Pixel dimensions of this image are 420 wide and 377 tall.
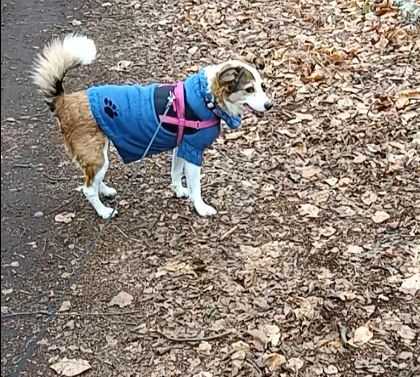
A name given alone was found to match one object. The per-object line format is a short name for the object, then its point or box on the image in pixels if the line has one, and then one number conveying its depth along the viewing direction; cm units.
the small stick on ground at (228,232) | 457
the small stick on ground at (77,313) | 399
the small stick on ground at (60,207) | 486
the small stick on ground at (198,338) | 379
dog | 430
